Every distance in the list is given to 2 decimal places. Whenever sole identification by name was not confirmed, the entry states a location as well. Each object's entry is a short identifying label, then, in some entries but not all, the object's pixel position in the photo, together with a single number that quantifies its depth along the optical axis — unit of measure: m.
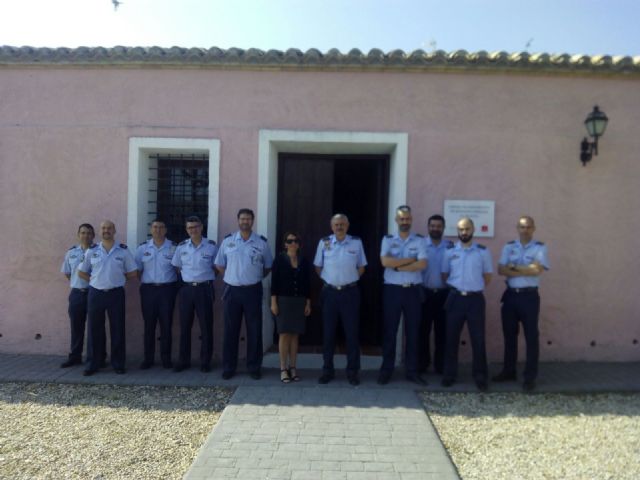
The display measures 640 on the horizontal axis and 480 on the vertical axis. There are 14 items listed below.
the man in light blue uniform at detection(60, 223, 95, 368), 5.51
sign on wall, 5.74
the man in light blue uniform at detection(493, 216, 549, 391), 4.91
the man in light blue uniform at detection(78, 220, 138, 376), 5.30
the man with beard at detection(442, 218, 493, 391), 4.91
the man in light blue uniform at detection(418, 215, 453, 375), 5.31
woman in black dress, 5.04
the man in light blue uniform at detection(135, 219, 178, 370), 5.46
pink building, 5.76
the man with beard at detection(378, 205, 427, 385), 4.96
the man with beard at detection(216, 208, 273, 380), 5.16
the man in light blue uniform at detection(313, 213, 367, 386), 5.00
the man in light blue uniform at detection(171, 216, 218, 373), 5.36
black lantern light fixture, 5.50
